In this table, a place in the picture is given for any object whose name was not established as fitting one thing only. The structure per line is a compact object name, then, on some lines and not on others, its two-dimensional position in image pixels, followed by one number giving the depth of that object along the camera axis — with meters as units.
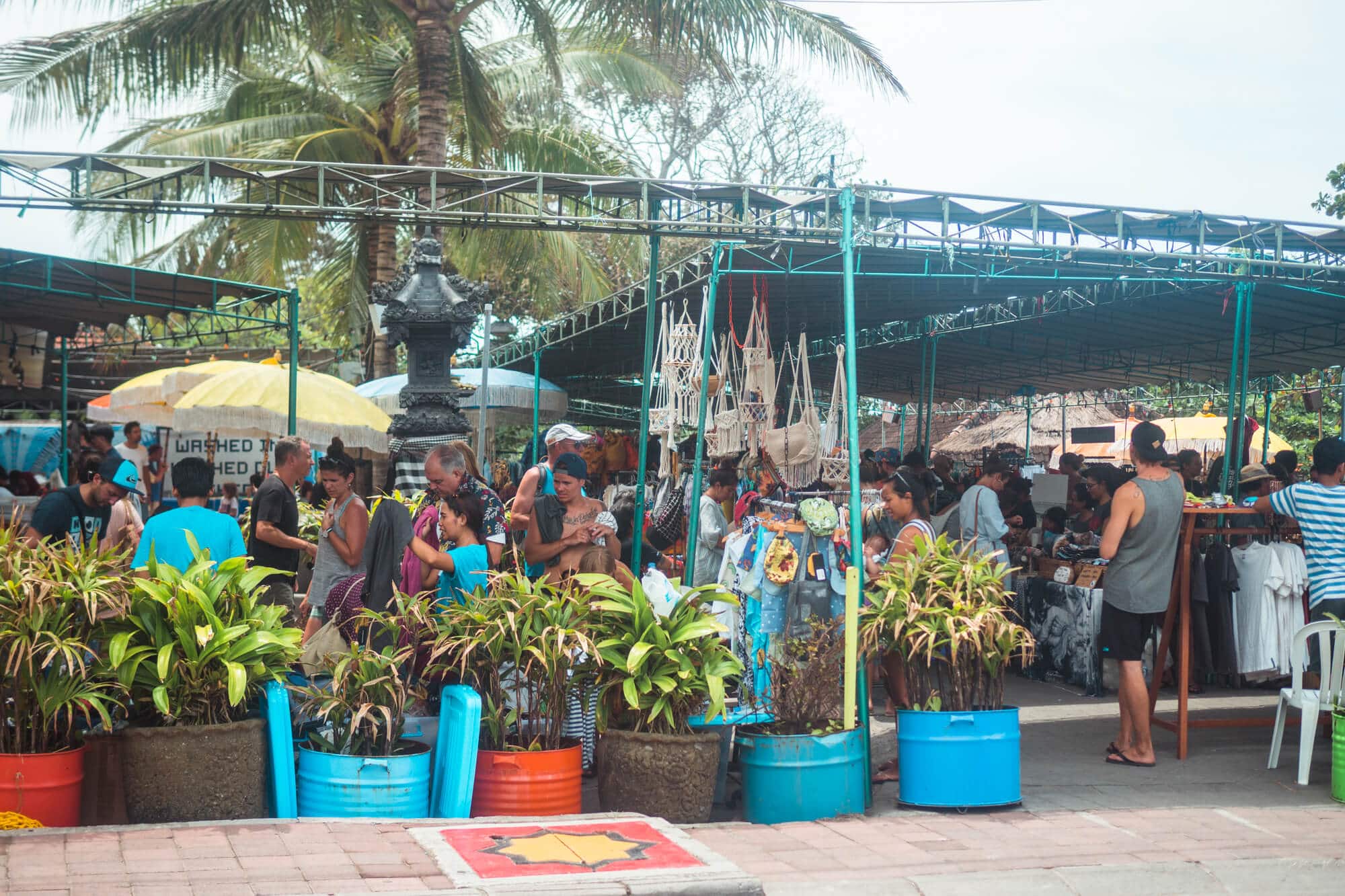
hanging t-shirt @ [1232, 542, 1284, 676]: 7.81
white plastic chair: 6.29
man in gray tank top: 6.65
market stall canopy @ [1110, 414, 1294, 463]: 20.66
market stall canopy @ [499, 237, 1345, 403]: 9.55
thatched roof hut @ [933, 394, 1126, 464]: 32.31
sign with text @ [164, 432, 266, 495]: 17.94
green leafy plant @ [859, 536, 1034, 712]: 5.79
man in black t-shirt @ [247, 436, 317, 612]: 7.17
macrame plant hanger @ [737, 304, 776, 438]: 9.27
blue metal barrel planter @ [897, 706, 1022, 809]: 5.80
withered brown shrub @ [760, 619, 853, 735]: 5.85
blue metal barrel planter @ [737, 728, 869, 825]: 5.64
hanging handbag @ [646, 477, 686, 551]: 10.41
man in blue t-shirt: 5.94
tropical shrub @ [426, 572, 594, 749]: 5.34
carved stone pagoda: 11.08
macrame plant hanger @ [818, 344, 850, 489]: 8.73
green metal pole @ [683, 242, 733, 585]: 7.54
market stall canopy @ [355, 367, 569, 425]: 15.62
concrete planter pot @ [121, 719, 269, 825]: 4.83
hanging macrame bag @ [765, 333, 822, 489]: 8.78
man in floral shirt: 6.33
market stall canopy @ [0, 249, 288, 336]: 11.93
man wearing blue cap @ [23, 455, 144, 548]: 7.43
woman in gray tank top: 6.55
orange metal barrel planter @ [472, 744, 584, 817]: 5.27
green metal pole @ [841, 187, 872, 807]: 5.93
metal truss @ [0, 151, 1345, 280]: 7.14
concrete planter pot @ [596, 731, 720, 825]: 5.36
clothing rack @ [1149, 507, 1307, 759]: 6.91
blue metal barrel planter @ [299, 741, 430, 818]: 5.10
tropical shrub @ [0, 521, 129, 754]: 4.76
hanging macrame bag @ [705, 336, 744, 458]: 9.34
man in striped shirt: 6.64
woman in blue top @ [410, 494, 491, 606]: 6.06
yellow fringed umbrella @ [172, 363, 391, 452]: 12.55
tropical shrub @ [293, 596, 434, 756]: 5.17
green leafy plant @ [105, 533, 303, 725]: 4.86
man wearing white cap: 6.79
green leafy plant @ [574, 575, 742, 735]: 5.38
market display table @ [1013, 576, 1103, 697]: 9.52
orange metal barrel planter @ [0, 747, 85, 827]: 4.73
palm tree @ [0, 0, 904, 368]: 12.68
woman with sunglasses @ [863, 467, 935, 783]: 6.69
